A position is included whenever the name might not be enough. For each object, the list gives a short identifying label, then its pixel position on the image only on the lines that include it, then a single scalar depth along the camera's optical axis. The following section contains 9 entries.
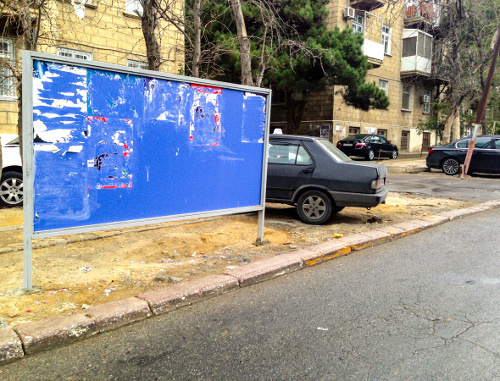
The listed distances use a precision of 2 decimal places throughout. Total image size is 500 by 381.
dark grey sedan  6.85
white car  8.00
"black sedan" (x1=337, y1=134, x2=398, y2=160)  22.62
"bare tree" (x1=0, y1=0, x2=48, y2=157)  7.05
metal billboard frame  3.52
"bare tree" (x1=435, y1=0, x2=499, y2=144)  21.66
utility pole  14.15
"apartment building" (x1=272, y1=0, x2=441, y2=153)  25.88
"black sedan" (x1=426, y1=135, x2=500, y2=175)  14.97
